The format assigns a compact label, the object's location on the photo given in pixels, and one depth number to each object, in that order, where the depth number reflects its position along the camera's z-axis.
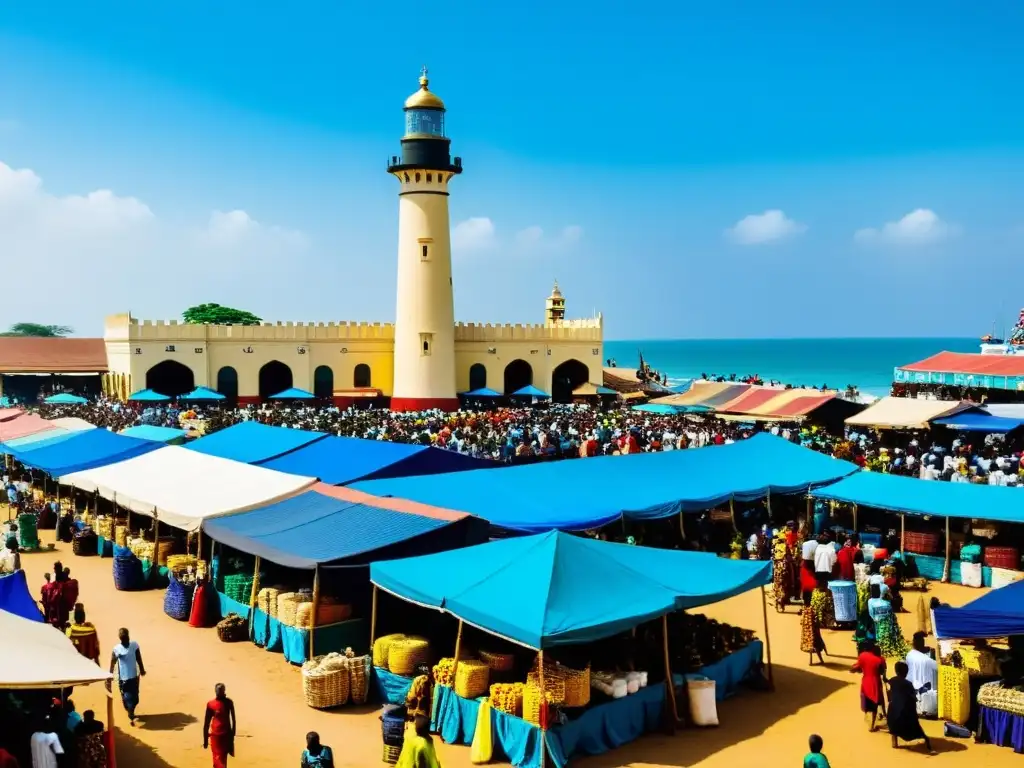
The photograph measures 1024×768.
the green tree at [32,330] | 100.31
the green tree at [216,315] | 79.69
